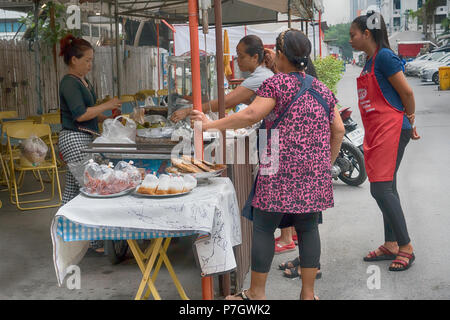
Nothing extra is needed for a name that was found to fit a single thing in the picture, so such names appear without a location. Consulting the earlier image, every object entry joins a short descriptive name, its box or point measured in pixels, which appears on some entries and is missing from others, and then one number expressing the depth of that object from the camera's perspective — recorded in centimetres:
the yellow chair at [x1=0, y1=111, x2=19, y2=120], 794
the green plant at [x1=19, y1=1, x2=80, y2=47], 1143
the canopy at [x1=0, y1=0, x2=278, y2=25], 793
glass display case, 434
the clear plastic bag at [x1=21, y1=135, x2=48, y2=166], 670
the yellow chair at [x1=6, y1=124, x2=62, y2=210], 659
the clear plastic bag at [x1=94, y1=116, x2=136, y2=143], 382
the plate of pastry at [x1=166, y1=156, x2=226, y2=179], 324
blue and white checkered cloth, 285
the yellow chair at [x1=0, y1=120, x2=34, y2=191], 674
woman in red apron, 413
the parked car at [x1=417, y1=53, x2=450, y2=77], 2769
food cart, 285
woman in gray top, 419
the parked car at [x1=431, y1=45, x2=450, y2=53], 3241
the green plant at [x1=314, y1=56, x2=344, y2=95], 1477
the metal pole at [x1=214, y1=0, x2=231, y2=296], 351
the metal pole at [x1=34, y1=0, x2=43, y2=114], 1147
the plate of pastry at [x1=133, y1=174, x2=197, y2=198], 298
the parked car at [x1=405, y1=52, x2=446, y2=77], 3145
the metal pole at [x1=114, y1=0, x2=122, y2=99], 791
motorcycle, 714
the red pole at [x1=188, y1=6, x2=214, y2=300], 334
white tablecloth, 283
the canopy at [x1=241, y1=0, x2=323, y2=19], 759
